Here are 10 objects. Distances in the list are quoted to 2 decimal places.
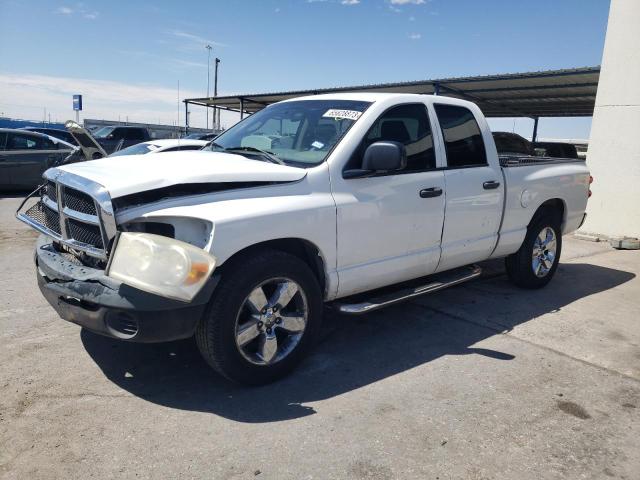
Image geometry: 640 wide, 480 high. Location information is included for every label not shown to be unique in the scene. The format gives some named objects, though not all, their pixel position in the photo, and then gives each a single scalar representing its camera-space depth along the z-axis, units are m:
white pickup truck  2.95
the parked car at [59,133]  18.48
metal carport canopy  14.69
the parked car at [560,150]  21.28
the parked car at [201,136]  17.57
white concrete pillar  8.49
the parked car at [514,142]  15.84
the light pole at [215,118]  32.69
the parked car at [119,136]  19.02
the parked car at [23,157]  11.95
